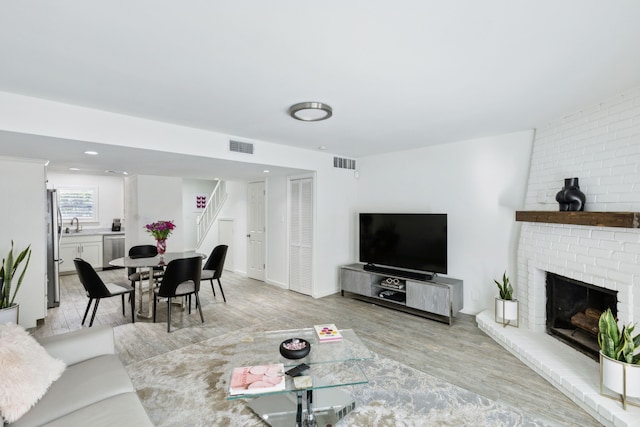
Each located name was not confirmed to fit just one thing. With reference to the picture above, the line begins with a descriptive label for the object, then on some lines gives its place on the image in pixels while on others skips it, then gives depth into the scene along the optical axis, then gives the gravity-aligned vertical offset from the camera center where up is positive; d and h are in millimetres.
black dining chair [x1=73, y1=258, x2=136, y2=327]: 3564 -827
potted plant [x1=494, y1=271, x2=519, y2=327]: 3361 -1032
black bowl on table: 2145 -956
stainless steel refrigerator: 4348 -530
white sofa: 1535 -1002
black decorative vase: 2791 +138
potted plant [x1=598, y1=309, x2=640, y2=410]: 2018 -998
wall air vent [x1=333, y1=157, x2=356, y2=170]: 5270 +863
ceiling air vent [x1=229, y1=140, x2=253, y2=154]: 3780 +824
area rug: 2107 -1405
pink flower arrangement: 4262 -234
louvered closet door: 5160 -380
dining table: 3882 -640
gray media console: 3863 -1098
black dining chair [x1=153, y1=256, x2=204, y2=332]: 3658 -816
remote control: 1998 -1032
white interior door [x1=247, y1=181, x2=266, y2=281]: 6137 -340
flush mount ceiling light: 2654 +896
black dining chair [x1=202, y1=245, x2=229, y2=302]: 4609 -793
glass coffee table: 1988 -1097
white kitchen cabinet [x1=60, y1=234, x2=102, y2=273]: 6451 -784
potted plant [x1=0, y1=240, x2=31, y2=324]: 3115 -805
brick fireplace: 2322 -263
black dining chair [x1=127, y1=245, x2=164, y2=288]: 4534 -632
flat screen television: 4055 -422
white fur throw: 1512 -851
